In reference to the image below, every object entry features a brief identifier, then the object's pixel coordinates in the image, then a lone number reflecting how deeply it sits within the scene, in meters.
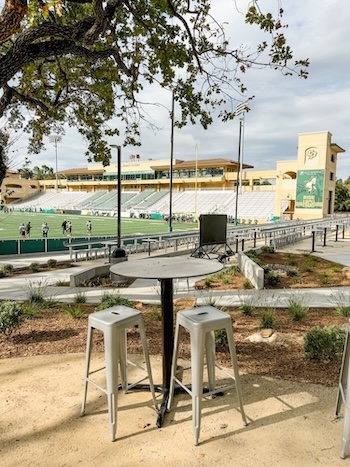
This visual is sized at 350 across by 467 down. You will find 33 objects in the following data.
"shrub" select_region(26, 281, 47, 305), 6.67
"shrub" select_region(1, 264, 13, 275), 11.89
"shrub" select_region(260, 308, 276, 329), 5.29
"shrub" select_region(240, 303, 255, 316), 6.13
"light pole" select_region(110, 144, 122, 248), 10.62
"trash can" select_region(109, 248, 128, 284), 10.97
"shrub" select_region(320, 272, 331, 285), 9.27
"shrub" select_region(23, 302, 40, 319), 5.67
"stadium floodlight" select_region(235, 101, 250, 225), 30.77
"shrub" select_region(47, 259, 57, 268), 13.43
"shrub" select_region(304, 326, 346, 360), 4.00
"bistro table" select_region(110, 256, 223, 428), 3.06
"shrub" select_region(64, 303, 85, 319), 5.76
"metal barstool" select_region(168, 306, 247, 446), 2.64
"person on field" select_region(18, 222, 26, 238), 23.91
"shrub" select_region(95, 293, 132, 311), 5.25
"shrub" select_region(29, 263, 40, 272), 12.48
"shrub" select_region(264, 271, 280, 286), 9.12
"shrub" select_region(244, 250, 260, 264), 11.35
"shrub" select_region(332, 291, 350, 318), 5.98
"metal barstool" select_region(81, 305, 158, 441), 2.71
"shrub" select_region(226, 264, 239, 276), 10.70
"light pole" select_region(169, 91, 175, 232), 19.95
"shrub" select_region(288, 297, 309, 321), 5.79
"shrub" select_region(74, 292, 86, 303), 7.02
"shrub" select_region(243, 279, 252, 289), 8.86
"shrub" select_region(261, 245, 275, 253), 14.77
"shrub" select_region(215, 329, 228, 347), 4.42
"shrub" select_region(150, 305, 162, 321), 5.86
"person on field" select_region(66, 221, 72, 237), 26.06
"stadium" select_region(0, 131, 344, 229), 47.09
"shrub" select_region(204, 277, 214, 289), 9.37
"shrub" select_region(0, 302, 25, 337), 4.69
